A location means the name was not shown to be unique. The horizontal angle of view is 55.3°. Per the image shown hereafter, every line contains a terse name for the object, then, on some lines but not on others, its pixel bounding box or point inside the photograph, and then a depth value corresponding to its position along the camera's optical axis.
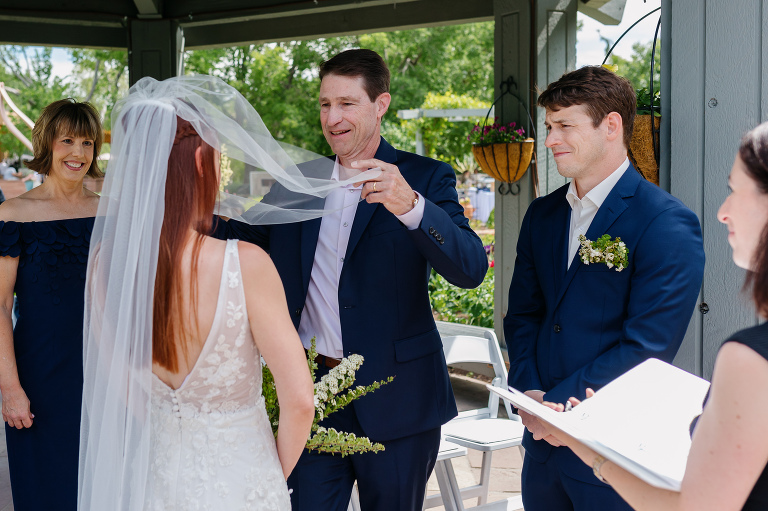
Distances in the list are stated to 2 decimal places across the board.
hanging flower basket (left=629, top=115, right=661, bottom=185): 2.47
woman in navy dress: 2.99
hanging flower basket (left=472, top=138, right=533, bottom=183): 5.66
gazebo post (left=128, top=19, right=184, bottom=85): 6.91
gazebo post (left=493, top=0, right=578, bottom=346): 5.73
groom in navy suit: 2.06
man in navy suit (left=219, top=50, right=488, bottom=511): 2.43
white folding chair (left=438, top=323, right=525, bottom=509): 3.57
